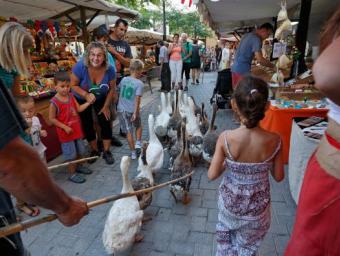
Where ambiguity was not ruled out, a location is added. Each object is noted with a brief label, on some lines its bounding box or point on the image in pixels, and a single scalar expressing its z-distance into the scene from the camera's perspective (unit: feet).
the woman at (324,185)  3.02
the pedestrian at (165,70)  32.37
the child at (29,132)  9.73
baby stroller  22.70
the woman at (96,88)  12.69
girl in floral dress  5.65
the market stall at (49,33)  15.28
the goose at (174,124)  13.47
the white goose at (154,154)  11.32
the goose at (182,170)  9.73
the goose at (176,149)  11.16
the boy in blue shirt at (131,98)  13.87
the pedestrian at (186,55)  34.04
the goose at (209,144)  11.43
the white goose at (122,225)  6.88
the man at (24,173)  2.88
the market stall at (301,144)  8.89
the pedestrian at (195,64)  36.78
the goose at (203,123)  14.73
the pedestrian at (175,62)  30.76
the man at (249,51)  16.97
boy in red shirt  11.71
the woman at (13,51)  7.72
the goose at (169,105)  15.95
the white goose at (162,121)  13.85
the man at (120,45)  16.65
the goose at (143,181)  8.69
